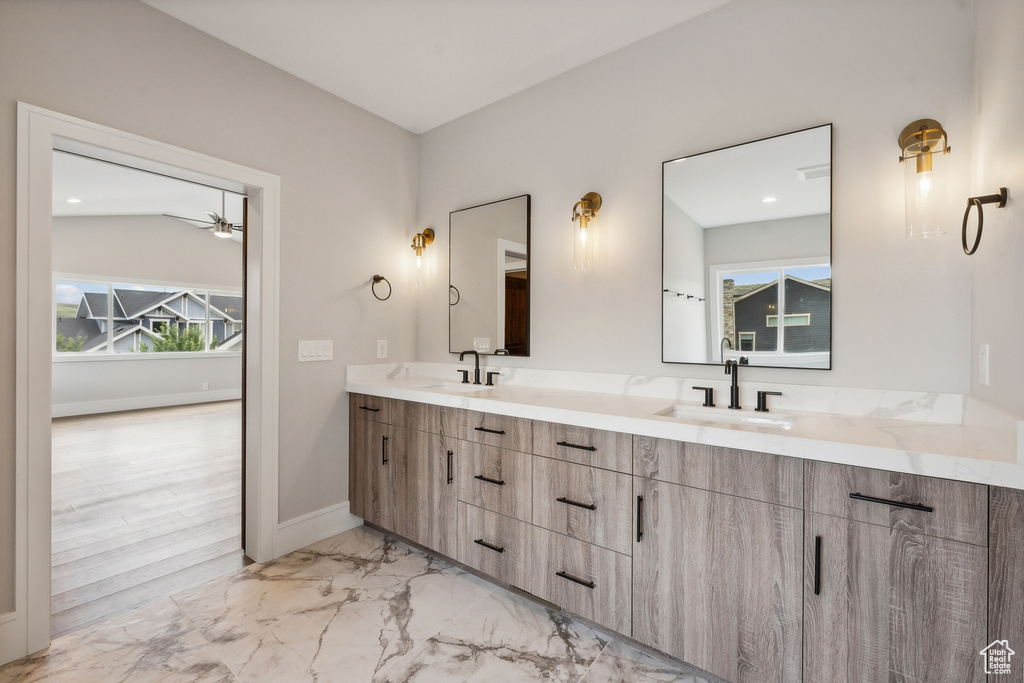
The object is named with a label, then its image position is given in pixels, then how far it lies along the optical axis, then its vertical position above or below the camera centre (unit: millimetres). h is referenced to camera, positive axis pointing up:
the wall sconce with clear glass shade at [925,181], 1549 +548
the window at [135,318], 6766 +319
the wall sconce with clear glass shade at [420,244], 3168 +658
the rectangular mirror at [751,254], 1829 +371
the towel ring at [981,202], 1261 +391
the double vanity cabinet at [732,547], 1199 -685
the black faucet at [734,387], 1925 -197
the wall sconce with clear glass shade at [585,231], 2402 +575
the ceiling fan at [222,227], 5281 +1294
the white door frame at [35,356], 1711 -68
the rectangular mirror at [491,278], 2736 +383
